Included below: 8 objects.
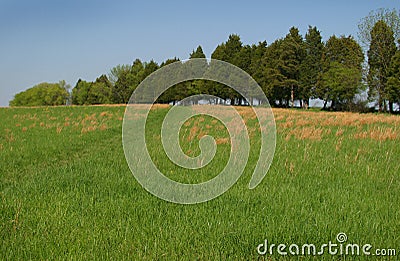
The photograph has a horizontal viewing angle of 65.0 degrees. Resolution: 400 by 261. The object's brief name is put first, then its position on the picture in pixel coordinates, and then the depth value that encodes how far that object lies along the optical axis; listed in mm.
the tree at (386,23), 41844
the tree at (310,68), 57406
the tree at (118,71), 89075
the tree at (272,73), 56312
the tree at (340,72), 44938
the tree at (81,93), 104312
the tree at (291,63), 56344
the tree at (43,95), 113938
